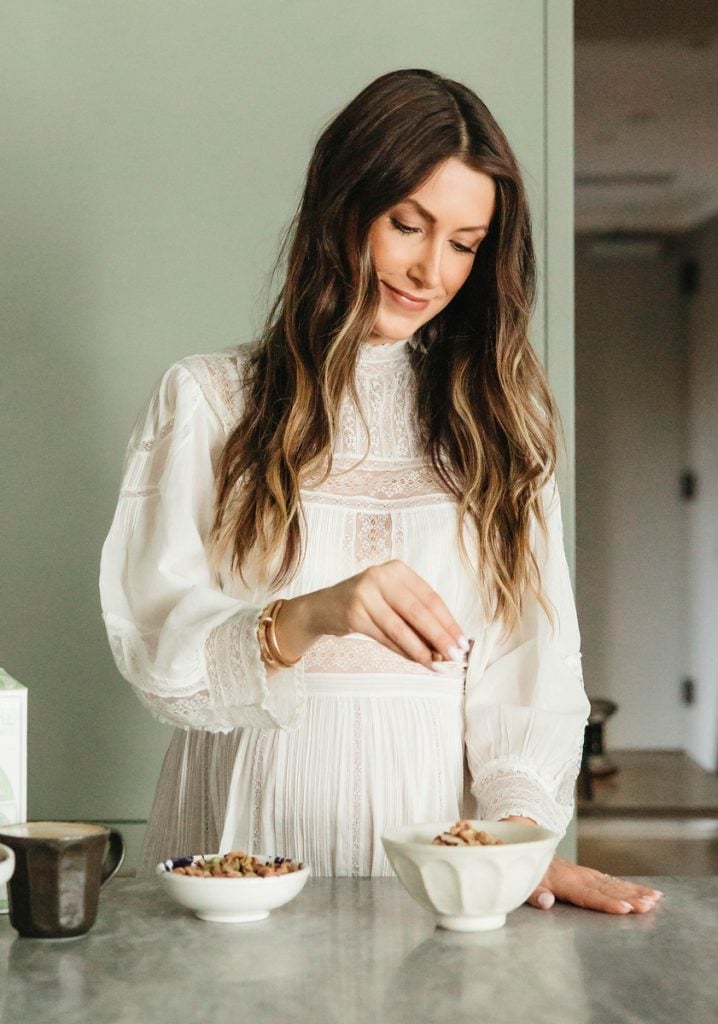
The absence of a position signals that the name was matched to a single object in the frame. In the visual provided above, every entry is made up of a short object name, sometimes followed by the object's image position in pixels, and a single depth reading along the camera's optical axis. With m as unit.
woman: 1.52
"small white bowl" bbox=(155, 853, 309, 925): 1.06
